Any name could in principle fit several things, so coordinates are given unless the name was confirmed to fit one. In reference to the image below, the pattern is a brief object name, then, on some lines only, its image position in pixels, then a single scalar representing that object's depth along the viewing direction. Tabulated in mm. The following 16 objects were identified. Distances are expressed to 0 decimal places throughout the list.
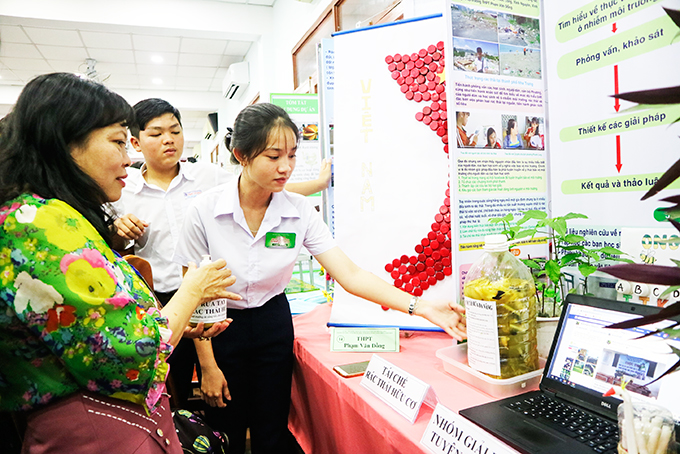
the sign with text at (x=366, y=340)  1353
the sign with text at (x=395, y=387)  877
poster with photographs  1269
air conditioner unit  6145
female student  1342
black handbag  1154
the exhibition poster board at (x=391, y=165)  1521
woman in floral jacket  699
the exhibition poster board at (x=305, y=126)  3268
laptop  700
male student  1777
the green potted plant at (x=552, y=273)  962
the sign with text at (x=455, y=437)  649
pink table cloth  908
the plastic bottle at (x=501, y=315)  914
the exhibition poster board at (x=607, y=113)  1138
